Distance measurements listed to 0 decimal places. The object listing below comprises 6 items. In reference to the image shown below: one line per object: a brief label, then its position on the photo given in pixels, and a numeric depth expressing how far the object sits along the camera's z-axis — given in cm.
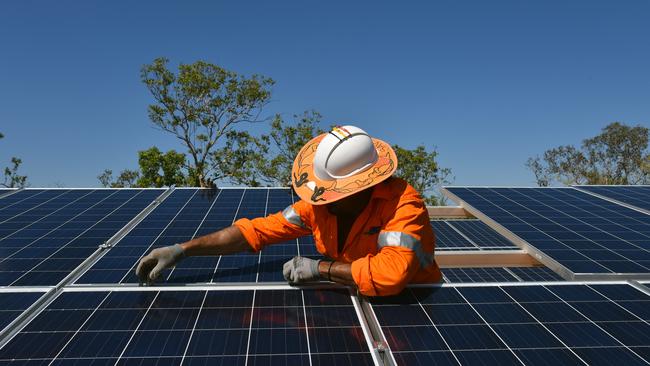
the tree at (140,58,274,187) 2638
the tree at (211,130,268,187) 2755
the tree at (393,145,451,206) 3256
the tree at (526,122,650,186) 3956
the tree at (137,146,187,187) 2483
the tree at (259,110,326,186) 2842
